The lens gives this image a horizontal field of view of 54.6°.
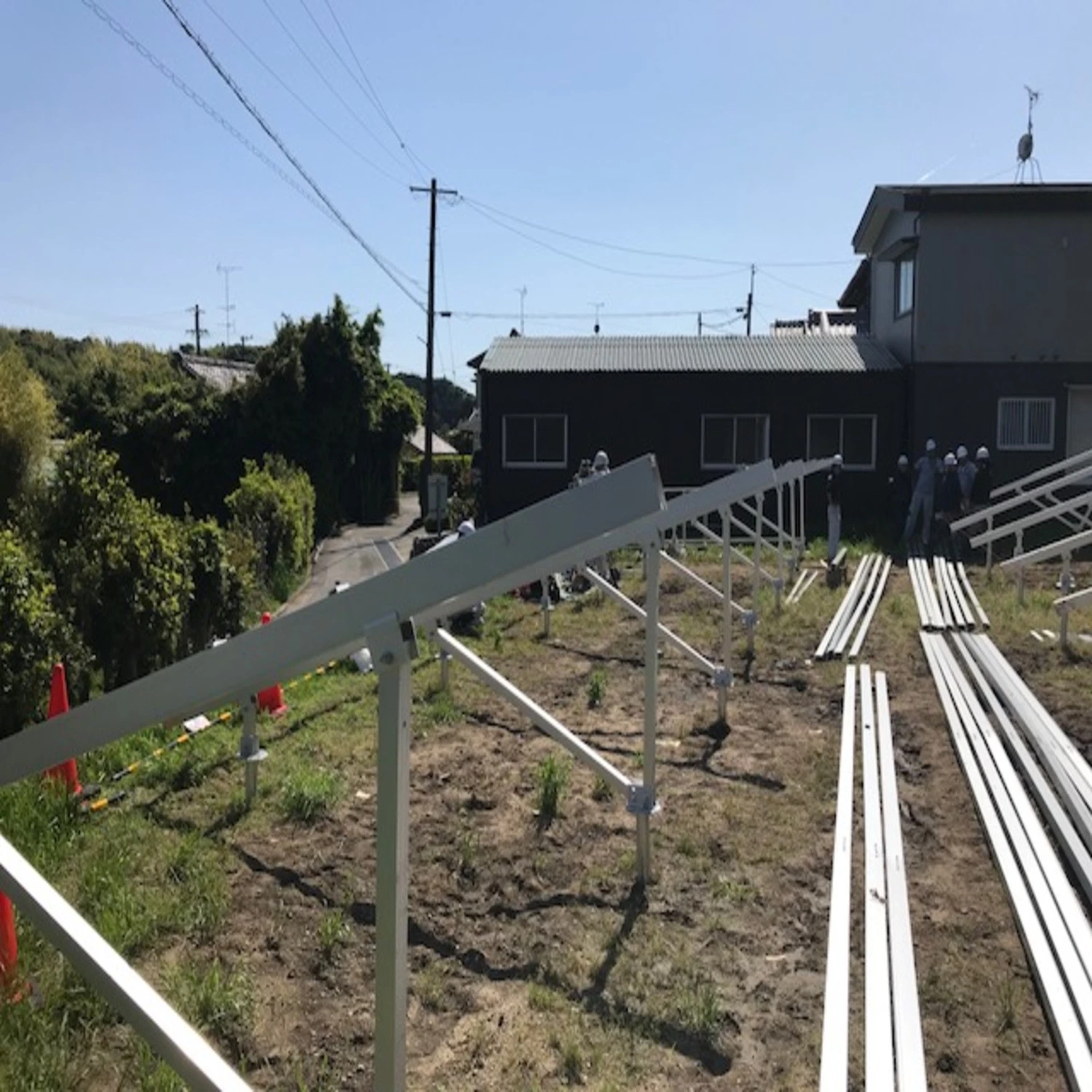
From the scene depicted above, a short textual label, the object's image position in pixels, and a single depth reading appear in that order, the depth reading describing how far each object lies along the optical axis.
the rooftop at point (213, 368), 34.06
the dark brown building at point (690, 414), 19.58
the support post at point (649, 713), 4.10
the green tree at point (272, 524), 13.65
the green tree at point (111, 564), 7.11
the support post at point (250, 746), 4.83
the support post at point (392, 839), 1.87
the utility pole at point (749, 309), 51.22
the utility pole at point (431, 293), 26.30
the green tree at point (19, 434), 16.73
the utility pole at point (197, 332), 64.75
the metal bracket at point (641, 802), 4.07
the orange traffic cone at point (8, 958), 3.03
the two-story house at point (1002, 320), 18.14
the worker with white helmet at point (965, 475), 15.98
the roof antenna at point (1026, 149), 20.58
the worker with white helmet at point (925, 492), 15.38
